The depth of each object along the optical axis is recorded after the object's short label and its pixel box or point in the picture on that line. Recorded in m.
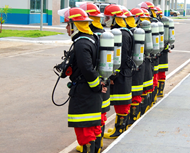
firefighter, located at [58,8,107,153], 6.84
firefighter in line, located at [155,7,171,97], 13.15
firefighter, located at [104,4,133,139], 8.80
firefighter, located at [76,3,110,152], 7.68
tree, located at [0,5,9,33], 54.93
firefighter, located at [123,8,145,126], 9.67
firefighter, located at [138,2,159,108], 11.22
